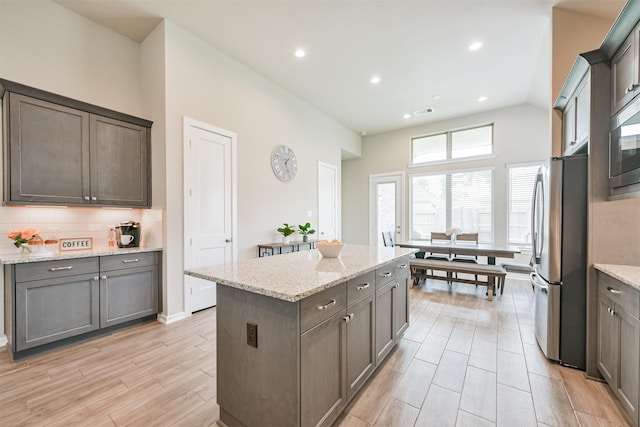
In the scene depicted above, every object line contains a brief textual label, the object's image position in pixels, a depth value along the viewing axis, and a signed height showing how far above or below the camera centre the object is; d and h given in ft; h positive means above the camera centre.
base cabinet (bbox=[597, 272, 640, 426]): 4.75 -2.72
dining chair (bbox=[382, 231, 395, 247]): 18.02 -1.99
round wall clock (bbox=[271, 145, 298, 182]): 14.56 +2.85
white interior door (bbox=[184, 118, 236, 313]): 10.47 +0.32
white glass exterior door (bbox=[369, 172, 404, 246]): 21.47 +0.46
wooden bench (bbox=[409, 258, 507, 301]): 12.34 -2.96
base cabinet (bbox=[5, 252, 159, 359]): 7.07 -2.73
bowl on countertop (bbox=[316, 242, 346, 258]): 6.73 -0.99
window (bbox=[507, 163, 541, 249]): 16.58 +0.60
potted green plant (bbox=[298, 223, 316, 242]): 15.47 -1.24
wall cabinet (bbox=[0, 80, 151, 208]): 7.43 +1.96
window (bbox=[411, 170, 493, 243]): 18.04 +0.61
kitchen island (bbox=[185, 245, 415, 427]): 3.99 -2.29
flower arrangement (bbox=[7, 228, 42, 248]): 7.52 -0.77
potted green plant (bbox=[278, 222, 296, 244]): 14.17 -1.17
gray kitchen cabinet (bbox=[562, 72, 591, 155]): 6.64 +2.70
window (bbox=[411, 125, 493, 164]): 18.31 +5.09
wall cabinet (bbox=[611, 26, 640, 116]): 5.19 +3.06
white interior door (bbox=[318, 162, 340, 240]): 18.40 +0.71
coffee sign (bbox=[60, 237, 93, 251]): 8.82 -1.19
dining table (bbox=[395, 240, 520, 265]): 12.73 -2.01
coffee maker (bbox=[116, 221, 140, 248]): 9.62 -0.91
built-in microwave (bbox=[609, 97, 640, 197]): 5.32 +1.31
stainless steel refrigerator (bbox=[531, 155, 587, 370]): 6.83 -1.37
